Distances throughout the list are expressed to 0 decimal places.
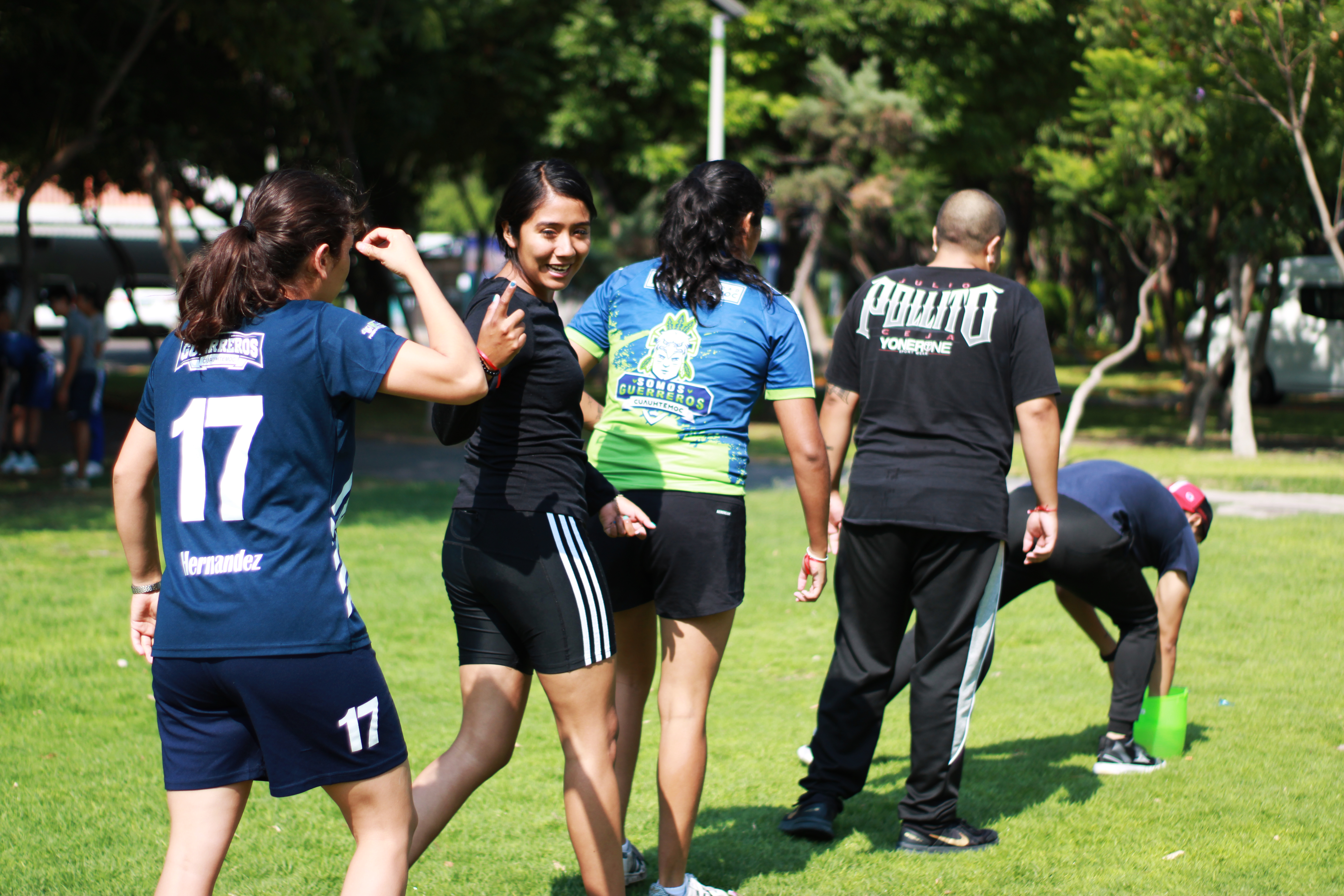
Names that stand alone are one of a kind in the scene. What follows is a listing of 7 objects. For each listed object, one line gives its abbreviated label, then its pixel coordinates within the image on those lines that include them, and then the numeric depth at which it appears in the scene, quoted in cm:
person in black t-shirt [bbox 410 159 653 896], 589
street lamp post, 2556
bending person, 912
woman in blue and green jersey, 682
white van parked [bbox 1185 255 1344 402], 4462
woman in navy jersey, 470
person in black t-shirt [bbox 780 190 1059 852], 786
